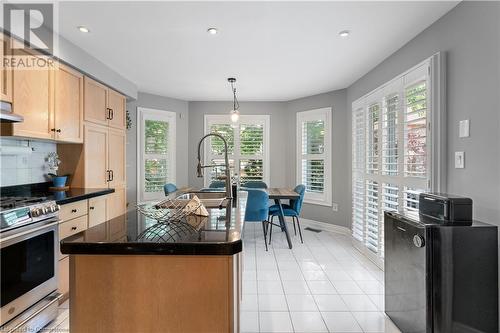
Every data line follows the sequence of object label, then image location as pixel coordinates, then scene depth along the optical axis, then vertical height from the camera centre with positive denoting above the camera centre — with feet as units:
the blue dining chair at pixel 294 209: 13.09 -2.15
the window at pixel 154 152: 15.42 +0.84
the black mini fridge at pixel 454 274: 5.06 -2.09
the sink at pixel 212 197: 6.48 -0.91
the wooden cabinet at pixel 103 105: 9.93 +2.48
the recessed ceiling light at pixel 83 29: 7.85 +4.08
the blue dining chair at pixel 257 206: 11.78 -1.79
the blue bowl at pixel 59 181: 9.13 -0.53
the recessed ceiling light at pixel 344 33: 8.02 +4.05
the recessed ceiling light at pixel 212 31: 7.93 +4.06
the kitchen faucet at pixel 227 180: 6.77 -0.38
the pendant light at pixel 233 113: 12.74 +2.57
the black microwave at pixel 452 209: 5.28 -0.86
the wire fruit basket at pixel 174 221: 3.44 -0.91
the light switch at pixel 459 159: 6.41 +0.16
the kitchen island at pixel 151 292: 3.27 -1.55
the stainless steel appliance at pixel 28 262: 5.52 -2.22
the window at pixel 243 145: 17.51 +1.36
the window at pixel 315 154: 15.60 +0.72
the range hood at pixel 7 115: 6.18 +1.20
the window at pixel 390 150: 7.71 +0.58
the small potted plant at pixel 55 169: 9.16 -0.12
